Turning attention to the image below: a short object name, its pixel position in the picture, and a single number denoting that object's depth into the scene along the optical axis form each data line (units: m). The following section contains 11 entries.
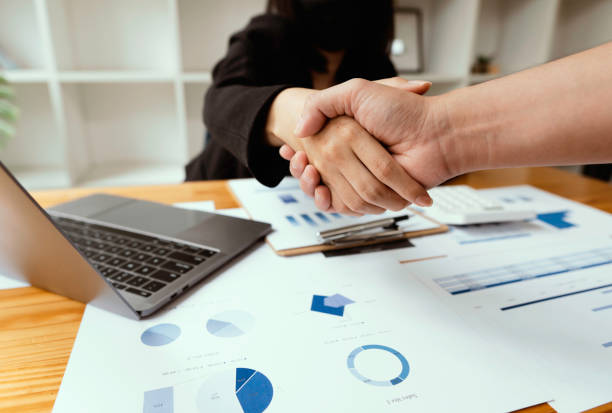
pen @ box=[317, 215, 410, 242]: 0.53
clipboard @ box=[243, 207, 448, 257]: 0.51
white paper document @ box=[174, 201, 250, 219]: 0.65
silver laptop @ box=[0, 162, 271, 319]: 0.34
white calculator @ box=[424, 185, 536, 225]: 0.60
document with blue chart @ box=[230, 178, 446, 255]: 0.54
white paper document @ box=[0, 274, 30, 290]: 0.44
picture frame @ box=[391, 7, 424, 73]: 1.95
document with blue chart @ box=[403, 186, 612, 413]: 0.32
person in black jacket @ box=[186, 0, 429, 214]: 0.55
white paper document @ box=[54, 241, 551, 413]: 0.28
